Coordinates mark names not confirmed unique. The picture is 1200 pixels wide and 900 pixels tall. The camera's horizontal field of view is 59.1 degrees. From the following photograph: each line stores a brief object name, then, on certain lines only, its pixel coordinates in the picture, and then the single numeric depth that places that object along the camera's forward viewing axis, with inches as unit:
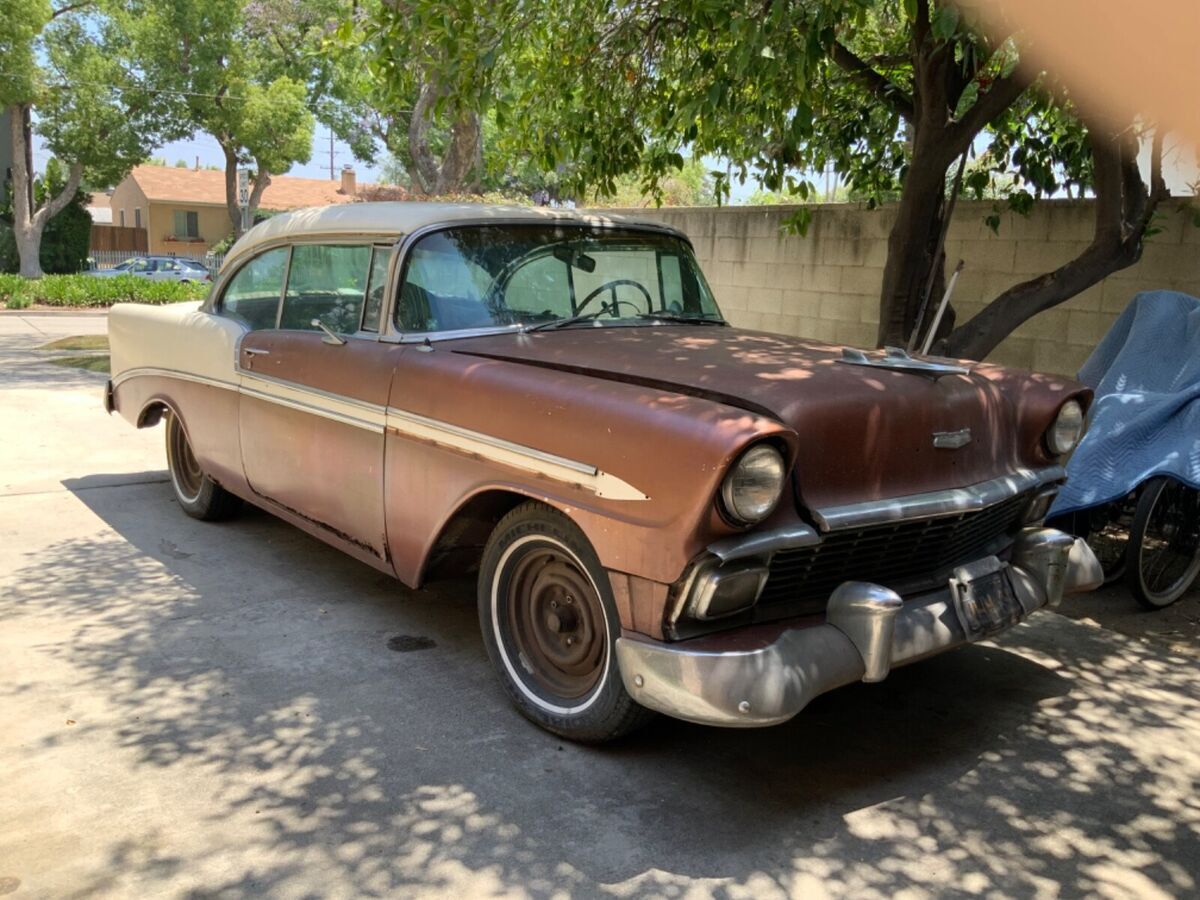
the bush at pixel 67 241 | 1234.0
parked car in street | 1189.1
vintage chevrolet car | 116.9
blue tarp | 191.0
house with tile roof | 1838.1
